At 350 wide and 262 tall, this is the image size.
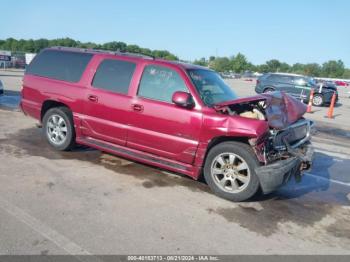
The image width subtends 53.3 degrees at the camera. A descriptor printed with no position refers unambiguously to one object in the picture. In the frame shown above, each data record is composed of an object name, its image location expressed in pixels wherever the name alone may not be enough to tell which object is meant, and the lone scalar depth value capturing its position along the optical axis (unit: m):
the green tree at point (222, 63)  123.71
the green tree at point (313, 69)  125.11
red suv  4.63
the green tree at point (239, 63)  131.11
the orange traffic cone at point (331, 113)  14.93
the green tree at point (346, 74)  138.40
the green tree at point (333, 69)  140.62
